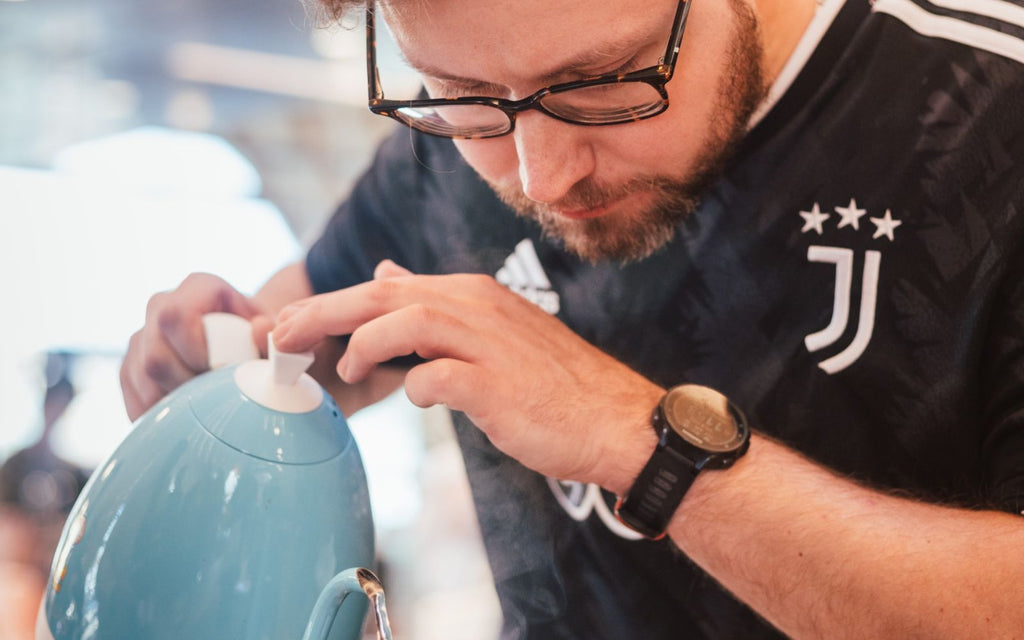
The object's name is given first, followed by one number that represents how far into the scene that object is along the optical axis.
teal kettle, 0.62
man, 0.74
